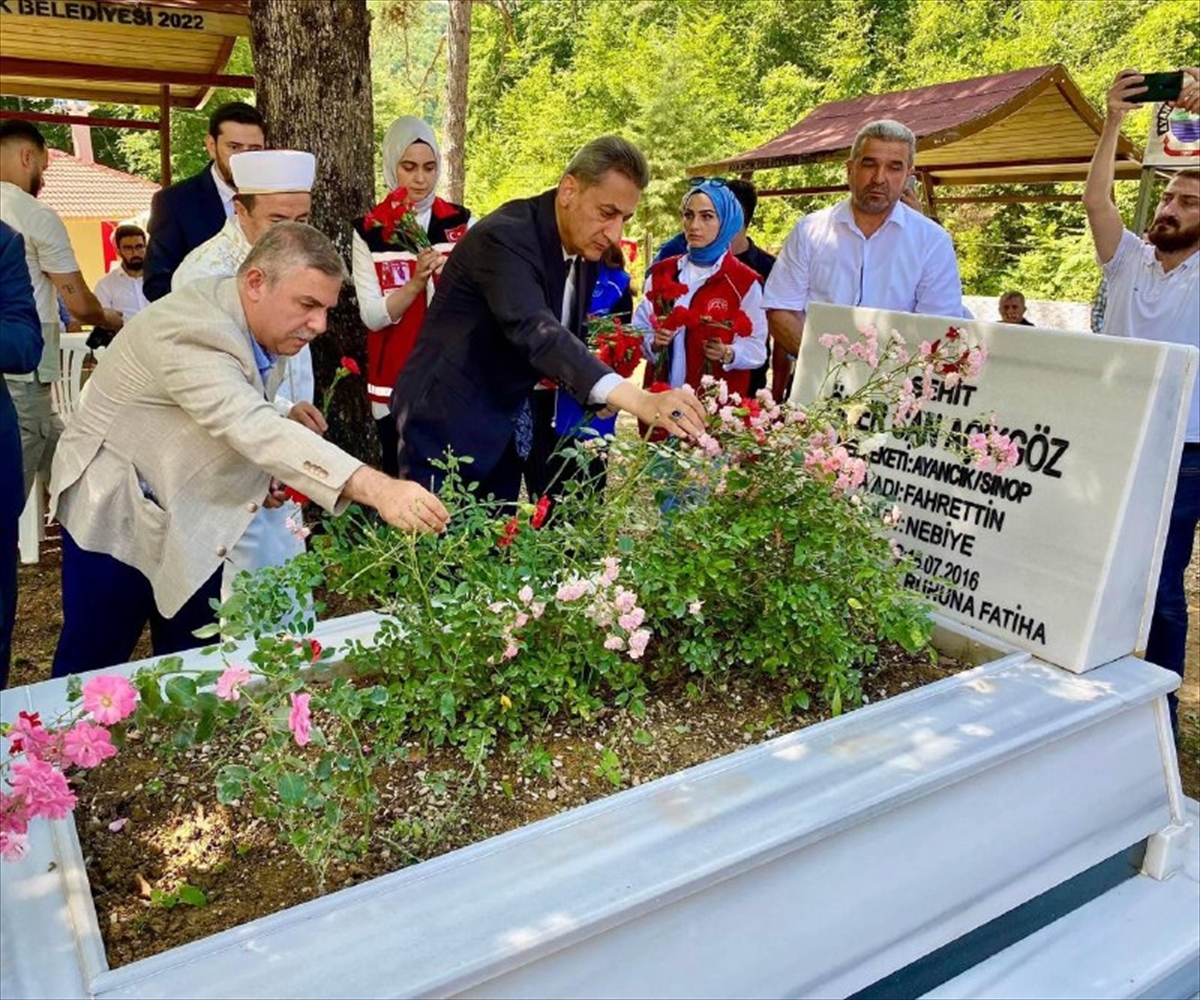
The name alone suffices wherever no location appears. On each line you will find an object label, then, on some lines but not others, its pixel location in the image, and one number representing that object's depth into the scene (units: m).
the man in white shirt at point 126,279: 6.02
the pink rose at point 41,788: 1.11
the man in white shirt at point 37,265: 3.73
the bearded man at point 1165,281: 2.95
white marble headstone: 2.03
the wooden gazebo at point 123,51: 4.95
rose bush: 1.51
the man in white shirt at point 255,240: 2.46
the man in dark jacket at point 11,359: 2.39
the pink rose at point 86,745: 1.15
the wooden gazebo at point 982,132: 6.52
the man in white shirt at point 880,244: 3.17
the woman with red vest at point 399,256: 3.60
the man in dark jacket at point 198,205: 3.22
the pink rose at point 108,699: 1.16
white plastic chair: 4.80
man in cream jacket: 1.90
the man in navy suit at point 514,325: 2.29
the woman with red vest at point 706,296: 3.93
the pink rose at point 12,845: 1.12
